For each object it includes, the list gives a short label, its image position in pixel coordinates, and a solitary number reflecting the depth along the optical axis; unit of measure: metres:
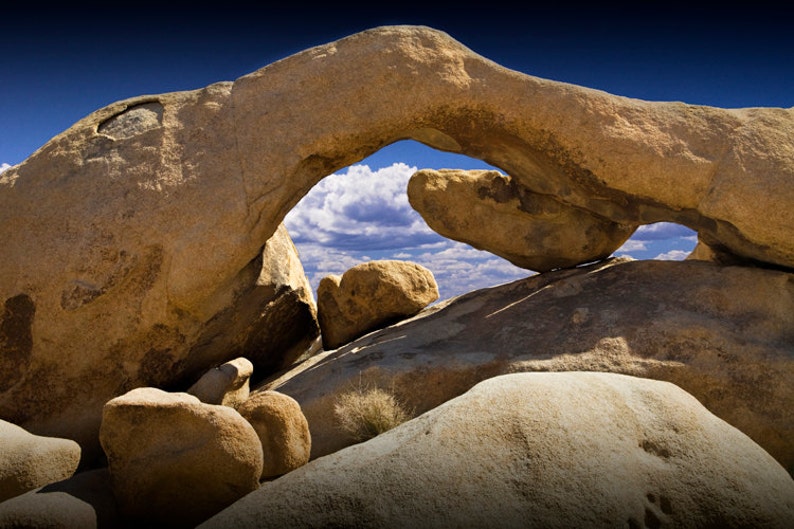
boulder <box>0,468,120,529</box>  3.51
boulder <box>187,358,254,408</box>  6.05
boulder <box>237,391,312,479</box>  4.53
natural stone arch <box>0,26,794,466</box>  6.32
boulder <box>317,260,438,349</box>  8.48
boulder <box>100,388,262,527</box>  4.02
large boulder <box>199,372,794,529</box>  3.14
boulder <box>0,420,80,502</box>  4.41
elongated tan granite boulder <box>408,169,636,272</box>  7.79
